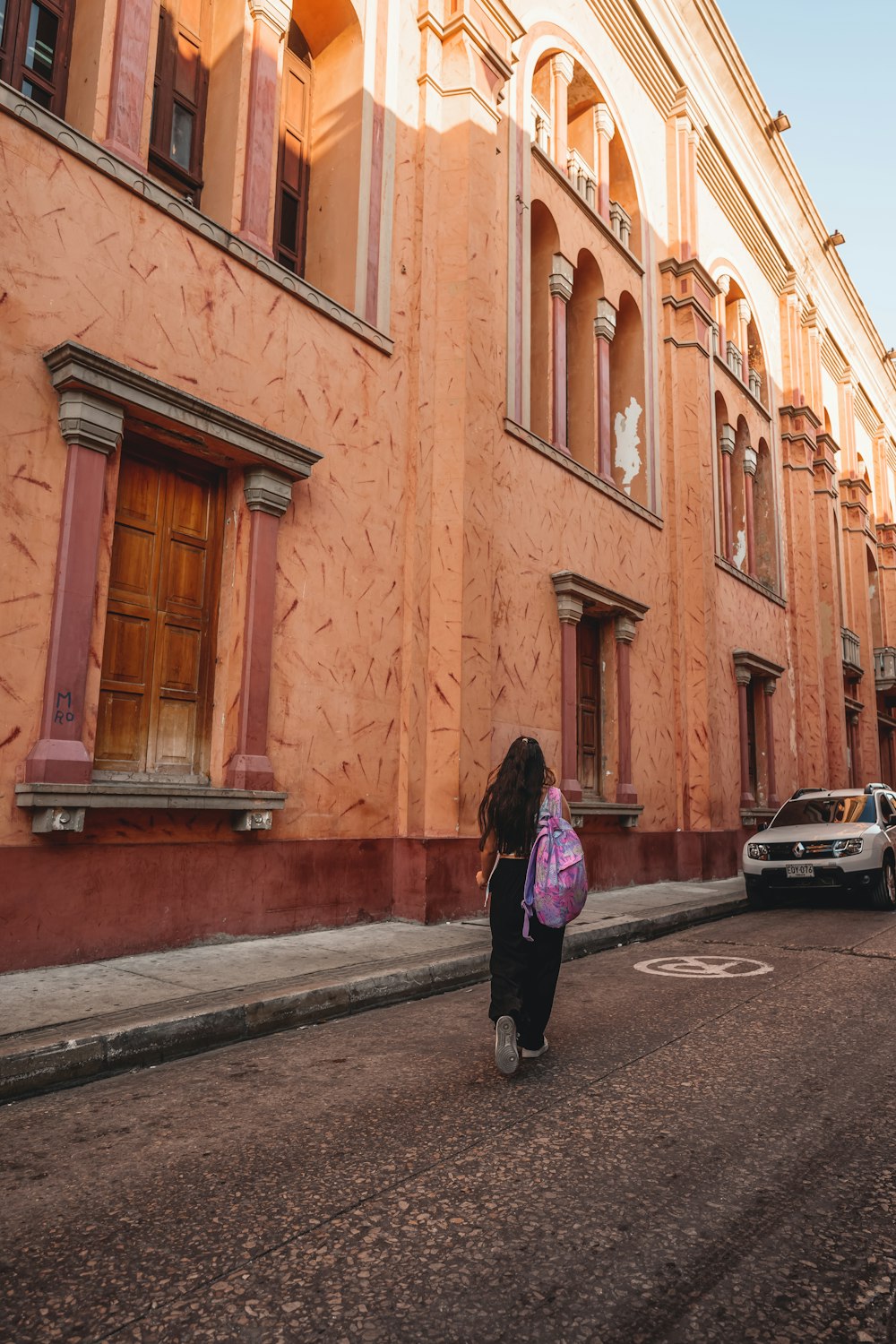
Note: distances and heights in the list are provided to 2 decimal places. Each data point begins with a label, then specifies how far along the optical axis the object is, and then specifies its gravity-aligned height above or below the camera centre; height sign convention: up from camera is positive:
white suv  10.84 -0.24
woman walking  4.57 -0.36
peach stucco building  6.67 +3.65
